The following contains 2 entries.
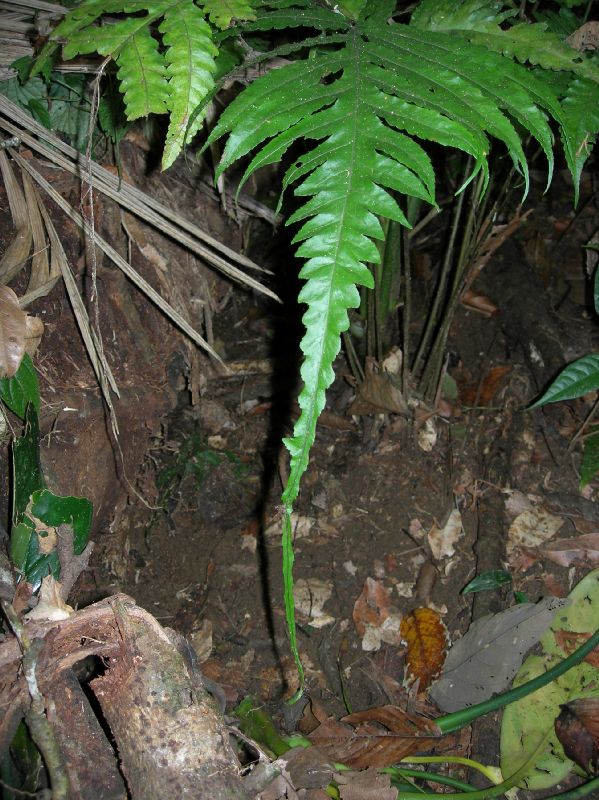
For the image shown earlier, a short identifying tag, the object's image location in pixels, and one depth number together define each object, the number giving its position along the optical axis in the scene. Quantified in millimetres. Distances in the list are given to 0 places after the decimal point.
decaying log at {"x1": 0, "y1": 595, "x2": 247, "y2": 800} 360
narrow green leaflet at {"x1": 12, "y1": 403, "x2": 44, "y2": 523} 470
